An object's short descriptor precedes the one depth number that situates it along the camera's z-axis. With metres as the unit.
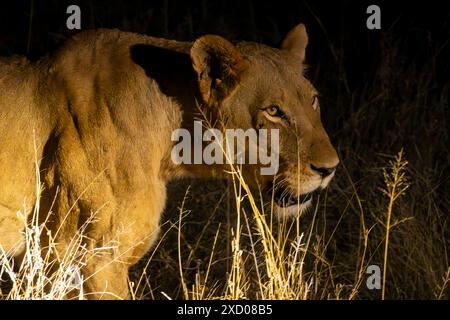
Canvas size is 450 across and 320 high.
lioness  5.03
